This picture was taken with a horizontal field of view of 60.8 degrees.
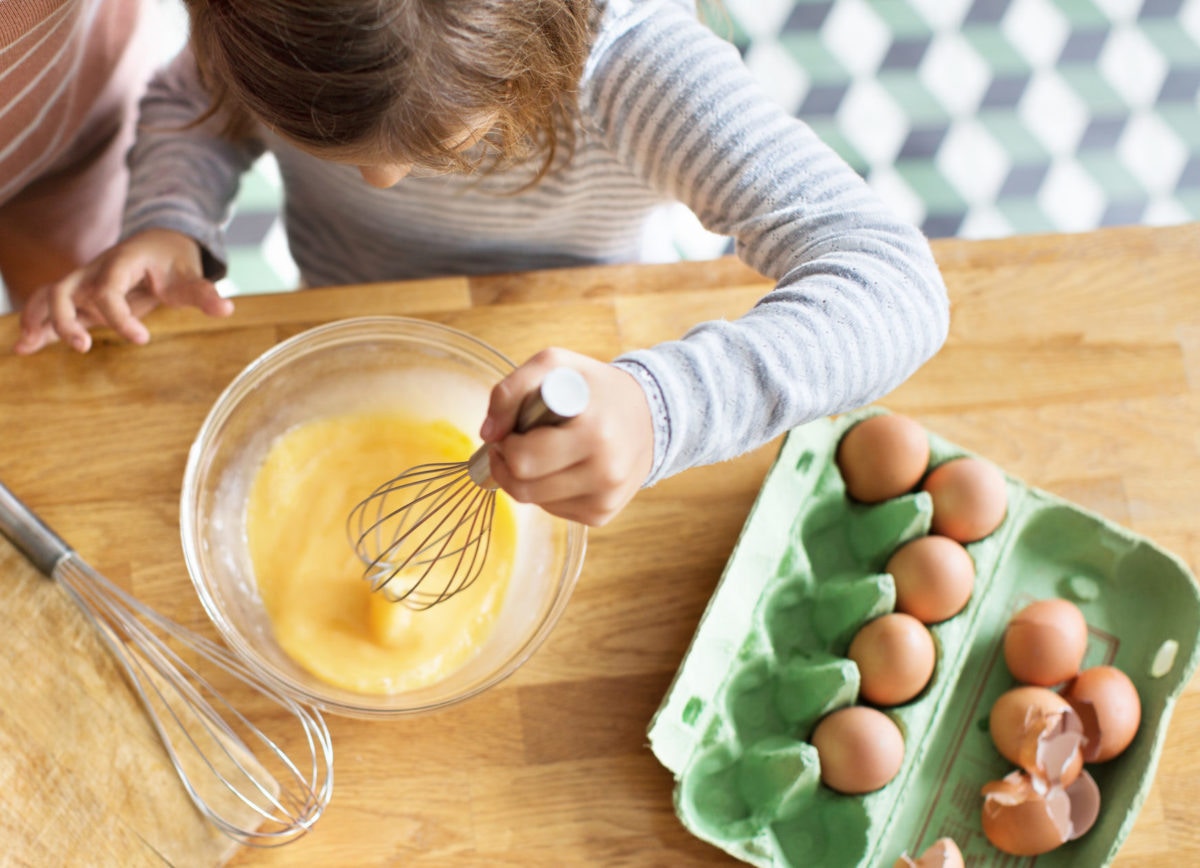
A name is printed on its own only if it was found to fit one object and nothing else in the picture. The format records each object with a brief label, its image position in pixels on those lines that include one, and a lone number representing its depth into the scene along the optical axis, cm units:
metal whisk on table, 66
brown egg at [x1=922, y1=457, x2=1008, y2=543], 72
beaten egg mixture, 68
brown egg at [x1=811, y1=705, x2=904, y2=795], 67
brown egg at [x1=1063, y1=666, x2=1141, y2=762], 70
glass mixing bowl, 66
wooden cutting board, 62
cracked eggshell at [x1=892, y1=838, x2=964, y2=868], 66
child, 50
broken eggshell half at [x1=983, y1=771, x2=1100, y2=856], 68
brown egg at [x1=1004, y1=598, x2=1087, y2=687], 71
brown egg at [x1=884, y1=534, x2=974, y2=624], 70
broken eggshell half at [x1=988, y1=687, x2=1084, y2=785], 69
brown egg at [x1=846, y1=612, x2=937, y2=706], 69
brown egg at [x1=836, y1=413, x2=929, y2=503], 72
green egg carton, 68
